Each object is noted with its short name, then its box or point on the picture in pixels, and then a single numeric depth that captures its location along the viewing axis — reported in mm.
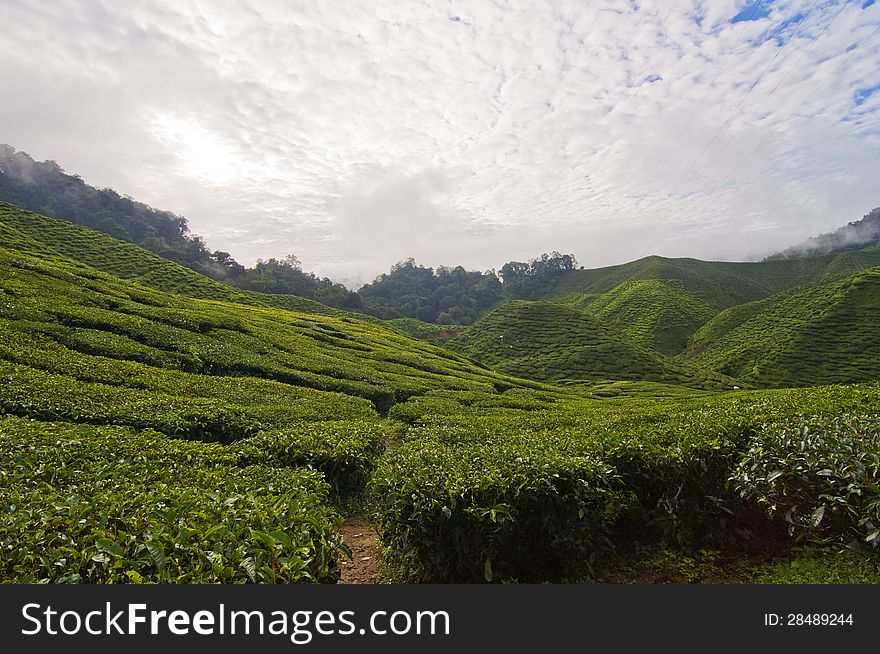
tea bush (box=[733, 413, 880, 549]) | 4988
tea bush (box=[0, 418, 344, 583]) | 3602
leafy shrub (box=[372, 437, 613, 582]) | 5770
